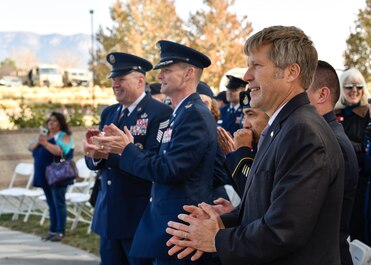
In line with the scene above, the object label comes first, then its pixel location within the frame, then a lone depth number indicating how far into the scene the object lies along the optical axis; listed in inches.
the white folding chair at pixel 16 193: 364.5
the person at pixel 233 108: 303.3
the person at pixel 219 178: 152.8
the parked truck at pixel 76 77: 1804.9
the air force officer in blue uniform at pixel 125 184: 177.5
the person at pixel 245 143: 116.7
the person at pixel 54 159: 312.7
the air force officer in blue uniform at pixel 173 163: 140.3
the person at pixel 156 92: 322.3
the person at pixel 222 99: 402.3
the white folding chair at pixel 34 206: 358.0
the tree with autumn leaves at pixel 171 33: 1212.5
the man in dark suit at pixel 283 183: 76.7
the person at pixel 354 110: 209.2
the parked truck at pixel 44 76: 1822.3
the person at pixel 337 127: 107.3
